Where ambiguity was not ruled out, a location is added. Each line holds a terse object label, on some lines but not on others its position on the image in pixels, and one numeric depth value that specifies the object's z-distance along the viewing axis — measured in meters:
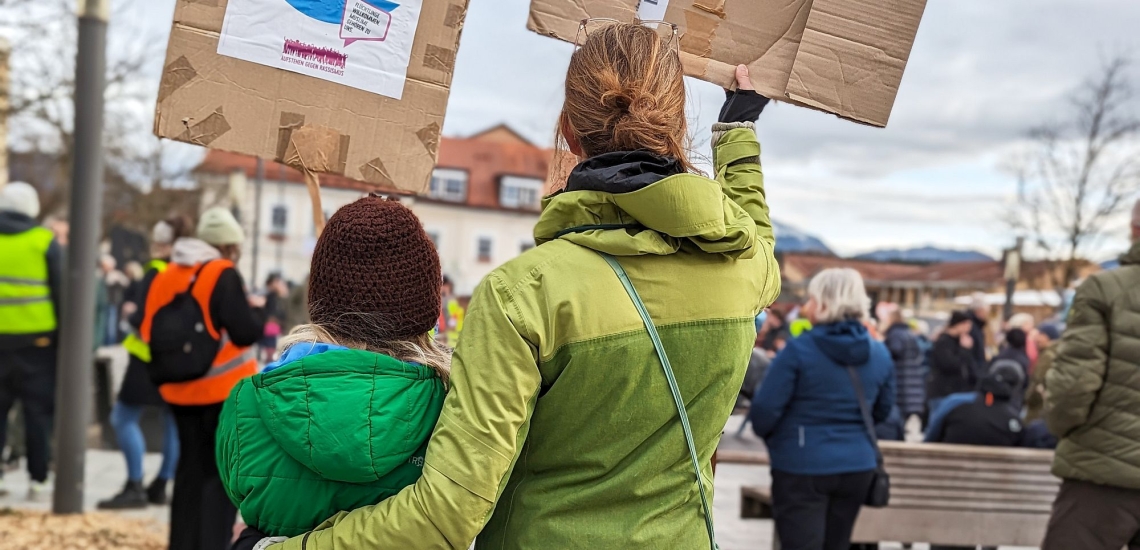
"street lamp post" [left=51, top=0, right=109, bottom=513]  5.63
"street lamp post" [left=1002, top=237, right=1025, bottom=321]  19.83
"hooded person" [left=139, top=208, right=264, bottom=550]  4.60
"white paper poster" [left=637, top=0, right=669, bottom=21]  2.58
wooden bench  5.71
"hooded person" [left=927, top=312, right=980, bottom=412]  11.31
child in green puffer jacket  1.85
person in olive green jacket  3.95
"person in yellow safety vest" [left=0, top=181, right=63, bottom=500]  6.19
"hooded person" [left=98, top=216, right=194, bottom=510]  6.47
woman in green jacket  1.77
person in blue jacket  4.54
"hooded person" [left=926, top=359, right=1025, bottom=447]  6.41
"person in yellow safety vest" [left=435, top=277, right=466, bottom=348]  9.09
